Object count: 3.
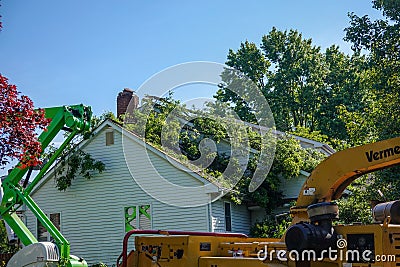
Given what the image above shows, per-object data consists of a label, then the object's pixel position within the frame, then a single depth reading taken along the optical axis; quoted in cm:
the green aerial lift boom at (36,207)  1825
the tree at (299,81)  4747
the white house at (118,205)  2205
